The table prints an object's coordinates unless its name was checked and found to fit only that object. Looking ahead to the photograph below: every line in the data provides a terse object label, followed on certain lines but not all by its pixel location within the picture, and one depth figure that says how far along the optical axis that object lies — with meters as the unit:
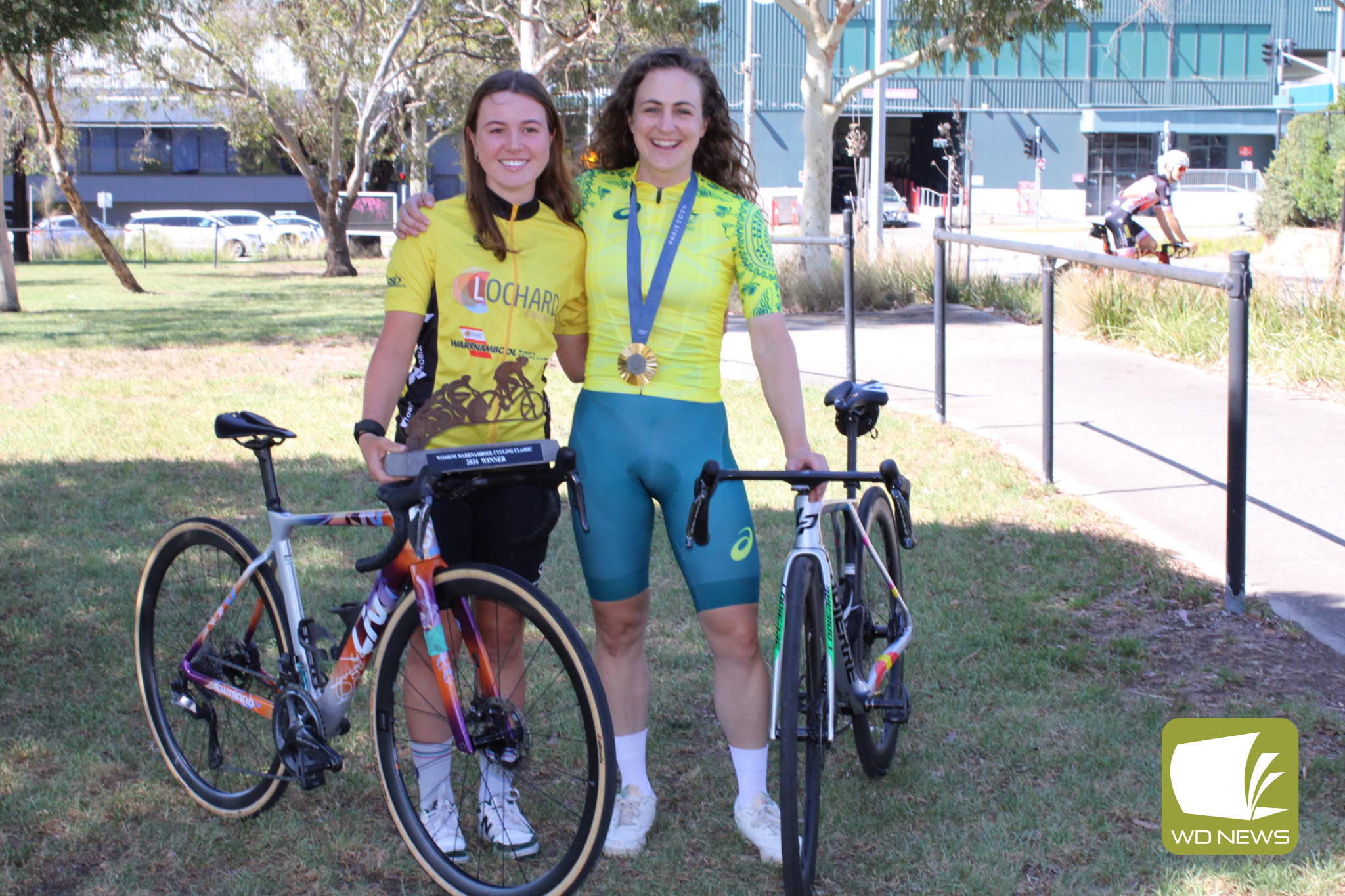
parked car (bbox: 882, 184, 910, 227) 46.34
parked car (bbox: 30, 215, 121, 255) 36.34
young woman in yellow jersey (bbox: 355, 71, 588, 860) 3.17
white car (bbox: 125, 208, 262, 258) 36.52
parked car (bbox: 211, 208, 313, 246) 39.56
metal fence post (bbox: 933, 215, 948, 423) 8.60
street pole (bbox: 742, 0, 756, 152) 36.69
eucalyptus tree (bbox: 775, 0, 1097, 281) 16.84
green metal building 60.81
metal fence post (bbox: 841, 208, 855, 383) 10.05
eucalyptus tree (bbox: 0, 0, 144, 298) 14.24
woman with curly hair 3.25
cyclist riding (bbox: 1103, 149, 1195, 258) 14.48
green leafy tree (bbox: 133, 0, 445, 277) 25.62
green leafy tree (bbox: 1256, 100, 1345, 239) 27.41
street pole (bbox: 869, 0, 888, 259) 23.92
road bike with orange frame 2.95
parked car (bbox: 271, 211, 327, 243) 41.19
